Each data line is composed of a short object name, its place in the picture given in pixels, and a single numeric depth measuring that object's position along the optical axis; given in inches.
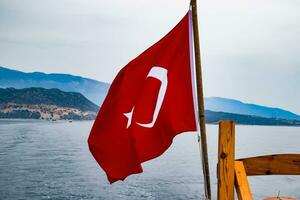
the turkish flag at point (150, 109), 200.8
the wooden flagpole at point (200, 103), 185.0
